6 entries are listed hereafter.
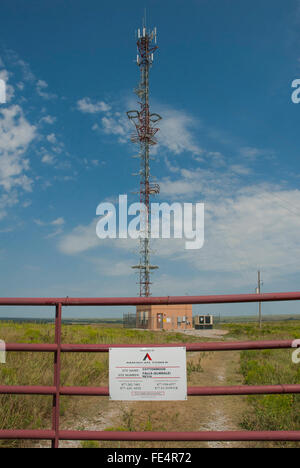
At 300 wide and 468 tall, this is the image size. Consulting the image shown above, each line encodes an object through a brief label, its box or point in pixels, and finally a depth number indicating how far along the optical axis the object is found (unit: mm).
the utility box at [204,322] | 56638
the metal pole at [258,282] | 56750
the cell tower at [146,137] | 41906
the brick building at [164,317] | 46844
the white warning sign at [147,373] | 3436
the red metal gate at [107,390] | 3283
